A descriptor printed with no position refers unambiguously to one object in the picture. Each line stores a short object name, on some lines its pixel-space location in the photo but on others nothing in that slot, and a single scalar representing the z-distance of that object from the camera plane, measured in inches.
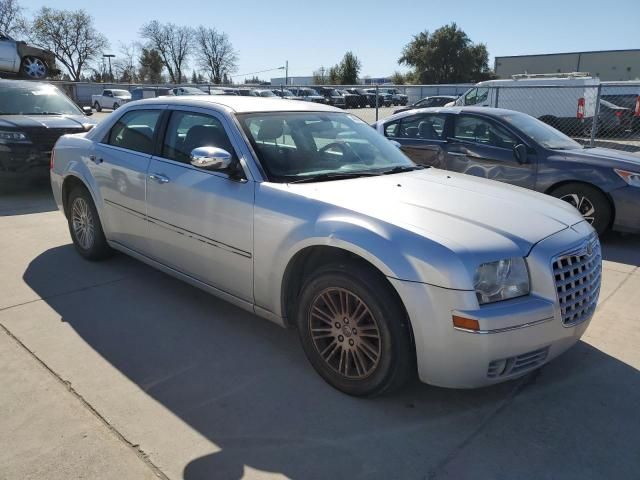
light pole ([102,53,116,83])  2735.5
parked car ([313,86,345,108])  1442.7
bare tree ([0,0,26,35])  2235.7
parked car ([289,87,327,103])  1325.4
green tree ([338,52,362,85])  2736.2
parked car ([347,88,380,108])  1460.9
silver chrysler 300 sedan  100.0
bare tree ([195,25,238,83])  3432.6
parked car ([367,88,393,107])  1685.5
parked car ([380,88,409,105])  1861.5
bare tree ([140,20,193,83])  3287.4
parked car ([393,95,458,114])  923.7
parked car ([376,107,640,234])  234.2
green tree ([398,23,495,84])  2571.4
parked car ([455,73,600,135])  695.7
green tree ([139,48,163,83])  3137.3
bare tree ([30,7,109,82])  2603.3
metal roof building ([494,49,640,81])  2285.9
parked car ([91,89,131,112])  1336.1
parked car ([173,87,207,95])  930.5
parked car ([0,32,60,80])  668.1
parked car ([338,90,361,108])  1415.6
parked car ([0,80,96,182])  315.9
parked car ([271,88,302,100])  1241.6
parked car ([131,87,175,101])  765.3
